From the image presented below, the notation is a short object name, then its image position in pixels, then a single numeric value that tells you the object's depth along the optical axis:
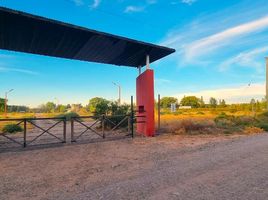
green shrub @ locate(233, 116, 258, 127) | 15.49
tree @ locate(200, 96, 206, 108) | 72.01
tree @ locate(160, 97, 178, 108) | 83.05
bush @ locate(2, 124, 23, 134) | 13.54
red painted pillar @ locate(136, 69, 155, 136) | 9.93
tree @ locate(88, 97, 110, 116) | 14.62
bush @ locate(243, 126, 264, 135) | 11.80
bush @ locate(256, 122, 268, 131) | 12.94
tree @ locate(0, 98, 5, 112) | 50.18
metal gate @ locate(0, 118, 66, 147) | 8.45
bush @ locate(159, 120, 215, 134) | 11.34
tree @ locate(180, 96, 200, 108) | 78.13
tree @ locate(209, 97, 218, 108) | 73.43
